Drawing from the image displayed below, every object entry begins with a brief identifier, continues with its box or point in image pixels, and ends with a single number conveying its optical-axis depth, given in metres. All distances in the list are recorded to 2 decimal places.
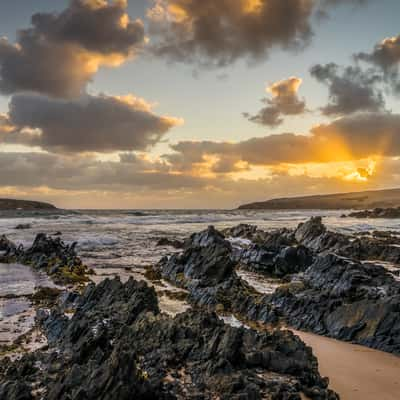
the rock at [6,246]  41.94
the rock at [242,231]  55.75
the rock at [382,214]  122.73
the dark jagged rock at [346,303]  15.45
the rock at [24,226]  88.41
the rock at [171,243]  50.06
